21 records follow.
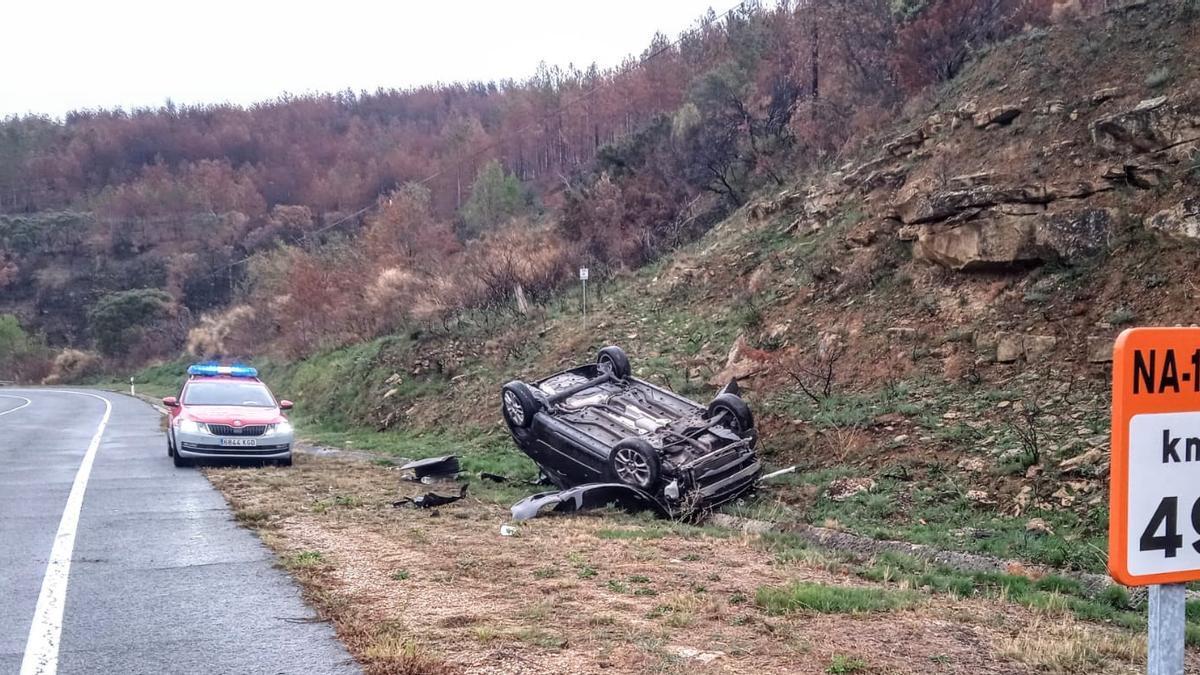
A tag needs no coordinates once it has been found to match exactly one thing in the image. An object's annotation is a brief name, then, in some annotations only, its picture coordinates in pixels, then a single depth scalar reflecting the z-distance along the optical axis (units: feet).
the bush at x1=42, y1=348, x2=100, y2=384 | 222.48
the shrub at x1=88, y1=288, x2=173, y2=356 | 228.63
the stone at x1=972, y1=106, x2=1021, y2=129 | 52.21
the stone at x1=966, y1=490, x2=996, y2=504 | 32.53
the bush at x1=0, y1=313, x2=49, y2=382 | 231.09
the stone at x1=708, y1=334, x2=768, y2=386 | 51.32
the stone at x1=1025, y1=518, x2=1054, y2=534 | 29.53
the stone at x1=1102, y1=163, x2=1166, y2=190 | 42.45
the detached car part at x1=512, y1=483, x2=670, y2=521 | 34.45
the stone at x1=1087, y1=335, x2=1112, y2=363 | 37.65
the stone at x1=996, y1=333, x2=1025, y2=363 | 41.29
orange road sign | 6.96
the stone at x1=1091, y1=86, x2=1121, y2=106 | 47.61
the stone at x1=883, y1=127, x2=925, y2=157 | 59.11
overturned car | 35.12
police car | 47.96
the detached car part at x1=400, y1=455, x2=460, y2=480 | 45.21
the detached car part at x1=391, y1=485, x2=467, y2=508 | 35.86
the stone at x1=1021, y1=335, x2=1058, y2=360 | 40.32
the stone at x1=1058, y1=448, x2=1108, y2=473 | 31.50
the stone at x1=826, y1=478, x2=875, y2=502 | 35.91
